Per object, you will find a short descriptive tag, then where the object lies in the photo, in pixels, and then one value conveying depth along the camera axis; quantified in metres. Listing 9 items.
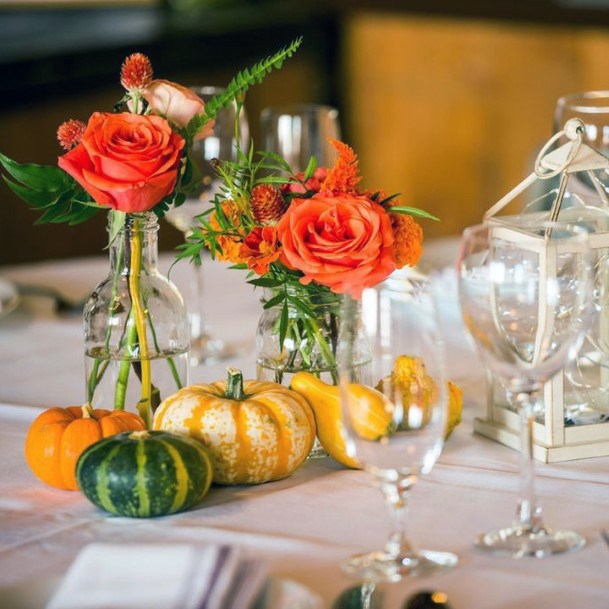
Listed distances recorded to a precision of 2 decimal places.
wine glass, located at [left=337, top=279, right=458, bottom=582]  1.21
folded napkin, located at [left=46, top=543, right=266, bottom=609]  1.15
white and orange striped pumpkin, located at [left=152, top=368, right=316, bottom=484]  1.34
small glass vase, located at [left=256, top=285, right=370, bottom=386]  1.41
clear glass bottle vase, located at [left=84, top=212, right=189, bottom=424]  1.43
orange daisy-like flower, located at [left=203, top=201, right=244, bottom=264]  1.39
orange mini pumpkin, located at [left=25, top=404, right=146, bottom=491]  1.35
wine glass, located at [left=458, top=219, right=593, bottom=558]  1.26
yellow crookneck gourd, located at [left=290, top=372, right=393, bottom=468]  1.38
